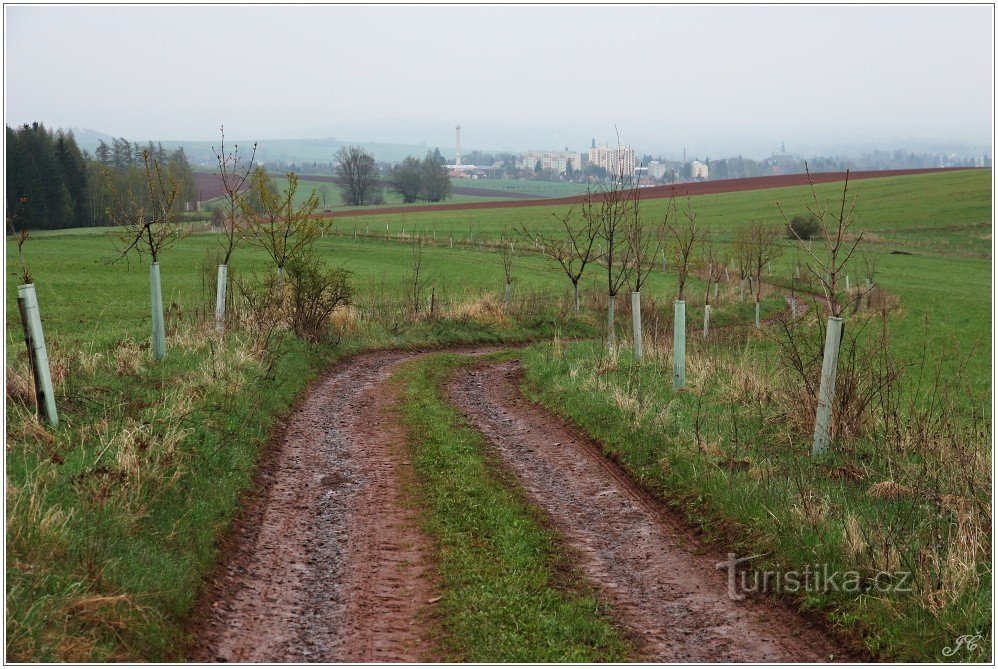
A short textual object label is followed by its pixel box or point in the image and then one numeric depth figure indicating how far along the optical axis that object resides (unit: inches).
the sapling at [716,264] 1401.5
